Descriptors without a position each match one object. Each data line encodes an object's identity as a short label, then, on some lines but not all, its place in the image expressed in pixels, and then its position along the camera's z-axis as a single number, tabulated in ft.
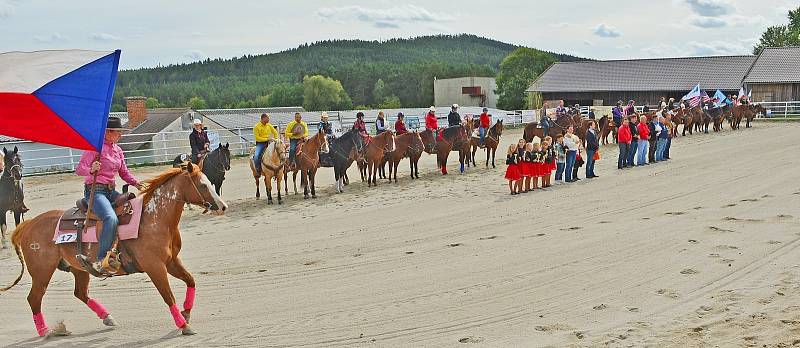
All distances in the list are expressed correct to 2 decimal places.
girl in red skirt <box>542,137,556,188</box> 57.01
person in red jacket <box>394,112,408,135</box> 72.79
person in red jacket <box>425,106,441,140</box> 72.43
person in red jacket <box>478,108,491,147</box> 77.87
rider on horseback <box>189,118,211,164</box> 54.04
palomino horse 55.36
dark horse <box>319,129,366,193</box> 60.95
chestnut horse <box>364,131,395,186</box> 64.85
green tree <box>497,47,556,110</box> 234.17
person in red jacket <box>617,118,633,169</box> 67.72
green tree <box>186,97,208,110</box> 370.12
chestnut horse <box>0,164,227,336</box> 23.85
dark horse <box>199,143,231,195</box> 53.93
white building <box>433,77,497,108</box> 256.11
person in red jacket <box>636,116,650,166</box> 69.72
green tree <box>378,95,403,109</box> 287.69
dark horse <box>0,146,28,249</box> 42.73
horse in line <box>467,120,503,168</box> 75.97
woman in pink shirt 23.81
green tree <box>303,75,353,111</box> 314.55
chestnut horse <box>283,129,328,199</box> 57.26
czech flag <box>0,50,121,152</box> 21.59
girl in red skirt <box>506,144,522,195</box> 55.16
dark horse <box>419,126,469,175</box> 70.33
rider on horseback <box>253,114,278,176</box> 55.56
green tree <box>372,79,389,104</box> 359.09
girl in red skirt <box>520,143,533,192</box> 55.52
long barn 172.09
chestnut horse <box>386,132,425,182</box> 67.00
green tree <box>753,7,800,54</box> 269.36
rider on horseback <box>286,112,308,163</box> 57.31
